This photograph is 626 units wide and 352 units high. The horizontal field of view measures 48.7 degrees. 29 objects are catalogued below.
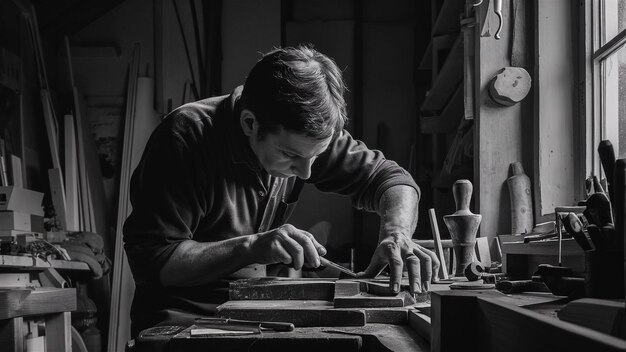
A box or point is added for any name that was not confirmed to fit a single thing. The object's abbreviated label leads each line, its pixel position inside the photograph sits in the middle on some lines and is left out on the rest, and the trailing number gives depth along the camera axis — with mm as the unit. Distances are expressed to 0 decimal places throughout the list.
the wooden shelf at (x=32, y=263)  3279
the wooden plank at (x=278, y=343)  1295
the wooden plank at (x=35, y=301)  2195
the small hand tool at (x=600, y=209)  1194
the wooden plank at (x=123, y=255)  5465
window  2304
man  1946
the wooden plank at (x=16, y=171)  4781
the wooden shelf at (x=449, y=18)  3857
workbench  690
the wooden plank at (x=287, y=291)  1771
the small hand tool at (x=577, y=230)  1218
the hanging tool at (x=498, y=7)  2103
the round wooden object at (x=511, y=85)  2682
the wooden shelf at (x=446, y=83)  3728
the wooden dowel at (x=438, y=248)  2350
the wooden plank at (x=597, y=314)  778
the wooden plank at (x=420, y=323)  1282
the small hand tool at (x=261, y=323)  1412
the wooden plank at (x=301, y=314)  1479
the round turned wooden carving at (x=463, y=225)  2199
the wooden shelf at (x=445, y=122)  4410
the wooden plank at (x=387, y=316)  1536
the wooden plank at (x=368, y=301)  1583
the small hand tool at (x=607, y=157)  1114
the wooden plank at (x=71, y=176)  5469
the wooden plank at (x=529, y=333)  568
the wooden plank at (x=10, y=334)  2205
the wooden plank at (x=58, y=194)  5359
